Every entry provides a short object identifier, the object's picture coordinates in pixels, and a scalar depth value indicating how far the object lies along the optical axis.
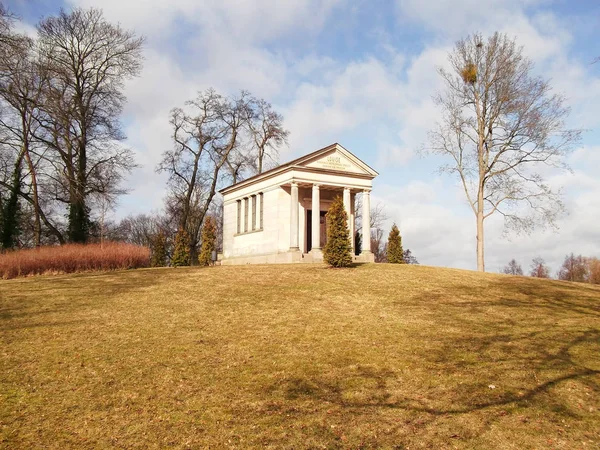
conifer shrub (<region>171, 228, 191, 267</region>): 30.42
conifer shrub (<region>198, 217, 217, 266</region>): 31.33
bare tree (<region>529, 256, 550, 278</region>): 71.44
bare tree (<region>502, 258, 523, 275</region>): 81.81
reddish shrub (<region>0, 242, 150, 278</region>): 21.88
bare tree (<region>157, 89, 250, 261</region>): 42.91
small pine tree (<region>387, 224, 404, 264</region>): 30.90
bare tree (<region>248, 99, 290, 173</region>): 46.06
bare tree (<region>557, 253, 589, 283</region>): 62.44
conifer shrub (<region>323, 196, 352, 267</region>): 23.14
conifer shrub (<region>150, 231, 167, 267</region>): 30.84
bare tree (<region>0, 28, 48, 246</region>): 25.58
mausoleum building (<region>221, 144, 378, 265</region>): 28.94
